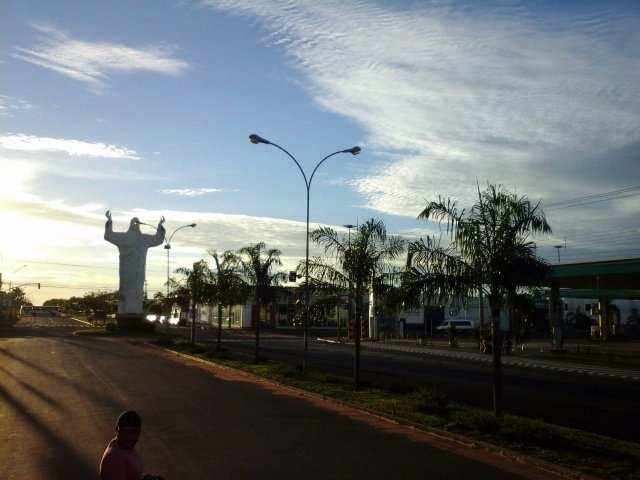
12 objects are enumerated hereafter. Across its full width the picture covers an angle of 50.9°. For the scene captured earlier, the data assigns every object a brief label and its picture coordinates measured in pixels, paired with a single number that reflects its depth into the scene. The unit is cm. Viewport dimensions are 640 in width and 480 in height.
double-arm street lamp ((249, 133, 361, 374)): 1964
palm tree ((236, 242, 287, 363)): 2666
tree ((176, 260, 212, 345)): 3588
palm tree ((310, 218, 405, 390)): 1780
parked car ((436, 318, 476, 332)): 7517
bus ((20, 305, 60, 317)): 15012
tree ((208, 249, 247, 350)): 2864
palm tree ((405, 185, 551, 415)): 1169
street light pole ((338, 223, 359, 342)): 1797
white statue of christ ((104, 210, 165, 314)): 6006
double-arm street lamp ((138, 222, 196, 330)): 5182
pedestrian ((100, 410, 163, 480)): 443
